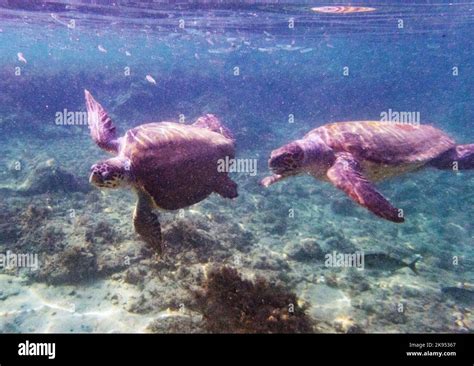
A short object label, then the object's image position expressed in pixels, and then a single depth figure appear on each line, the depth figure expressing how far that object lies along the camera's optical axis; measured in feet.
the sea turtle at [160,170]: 20.38
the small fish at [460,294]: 25.93
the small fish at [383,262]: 26.13
